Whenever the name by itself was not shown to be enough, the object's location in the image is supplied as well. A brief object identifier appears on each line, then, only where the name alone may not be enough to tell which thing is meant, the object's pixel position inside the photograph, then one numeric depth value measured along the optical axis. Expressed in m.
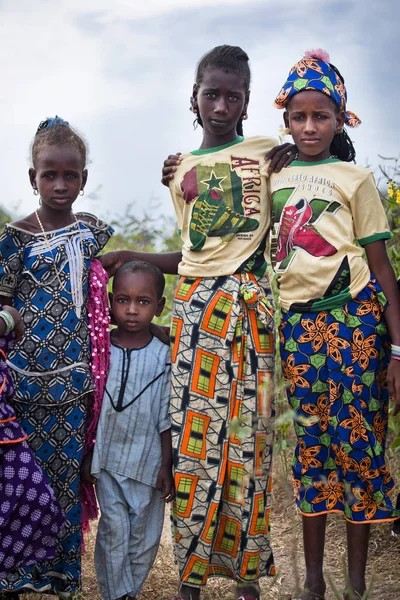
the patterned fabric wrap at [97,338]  3.04
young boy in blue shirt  3.05
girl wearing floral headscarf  2.80
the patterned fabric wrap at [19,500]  2.70
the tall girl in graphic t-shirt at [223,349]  2.99
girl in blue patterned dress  2.93
